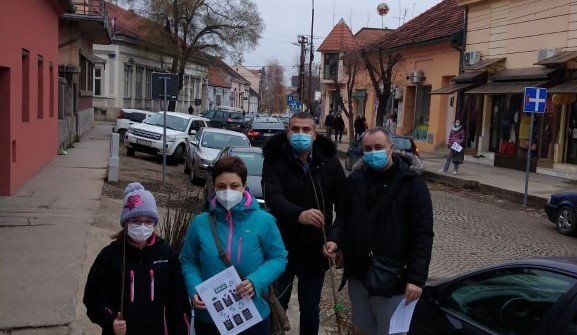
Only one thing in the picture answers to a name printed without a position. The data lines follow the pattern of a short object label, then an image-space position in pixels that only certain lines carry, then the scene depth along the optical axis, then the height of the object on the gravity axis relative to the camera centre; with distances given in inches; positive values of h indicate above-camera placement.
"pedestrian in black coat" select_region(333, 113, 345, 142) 1374.3 -47.2
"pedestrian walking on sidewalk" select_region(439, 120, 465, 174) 749.9 -45.2
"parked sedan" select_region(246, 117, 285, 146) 997.2 -47.9
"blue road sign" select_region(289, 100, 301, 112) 1946.4 -10.9
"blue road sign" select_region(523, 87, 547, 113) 585.6 +12.2
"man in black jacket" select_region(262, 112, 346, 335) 164.1 -23.2
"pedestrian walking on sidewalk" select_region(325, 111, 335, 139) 1388.5 -40.6
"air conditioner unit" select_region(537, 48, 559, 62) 770.2 +76.5
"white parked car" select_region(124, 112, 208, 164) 812.6 -55.1
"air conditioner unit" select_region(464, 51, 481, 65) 956.6 +82.2
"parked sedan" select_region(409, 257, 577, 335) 124.6 -43.1
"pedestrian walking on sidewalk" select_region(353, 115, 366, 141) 1251.8 -41.3
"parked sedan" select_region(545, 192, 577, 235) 437.6 -70.2
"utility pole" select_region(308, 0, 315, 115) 1983.8 +186.1
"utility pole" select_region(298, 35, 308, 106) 2189.2 +98.7
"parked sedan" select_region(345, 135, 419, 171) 724.6 -47.0
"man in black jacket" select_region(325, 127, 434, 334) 142.8 -29.5
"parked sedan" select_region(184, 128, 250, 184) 634.2 -53.8
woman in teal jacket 132.0 -31.3
